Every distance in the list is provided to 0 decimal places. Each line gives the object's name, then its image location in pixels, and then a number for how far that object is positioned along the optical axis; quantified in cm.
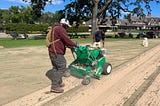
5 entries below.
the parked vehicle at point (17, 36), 2056
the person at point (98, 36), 1022
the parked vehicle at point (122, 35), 2534
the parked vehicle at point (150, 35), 2492
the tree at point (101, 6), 2226
